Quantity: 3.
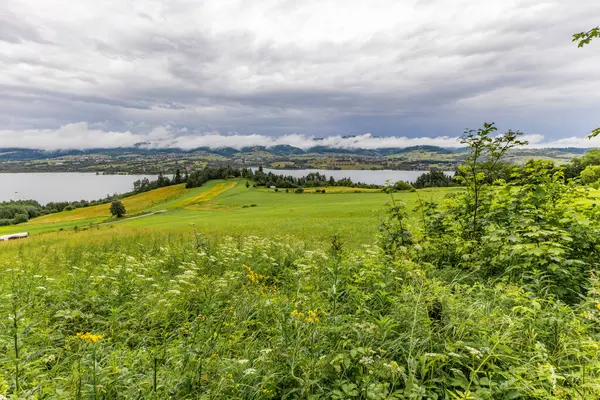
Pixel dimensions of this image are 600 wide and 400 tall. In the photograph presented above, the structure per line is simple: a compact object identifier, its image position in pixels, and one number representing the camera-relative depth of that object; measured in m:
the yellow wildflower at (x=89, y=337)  2.67
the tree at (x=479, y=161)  6.10
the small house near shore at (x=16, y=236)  36.74
